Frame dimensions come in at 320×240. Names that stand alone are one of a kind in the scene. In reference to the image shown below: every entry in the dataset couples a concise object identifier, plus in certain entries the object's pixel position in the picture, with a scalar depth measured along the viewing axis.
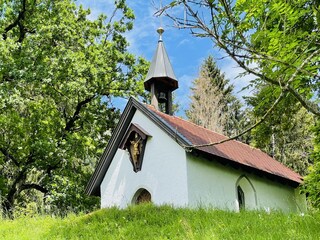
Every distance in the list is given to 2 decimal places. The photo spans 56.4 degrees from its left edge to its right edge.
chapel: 11.33
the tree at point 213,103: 26.25
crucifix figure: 12.61
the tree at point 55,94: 12.69
